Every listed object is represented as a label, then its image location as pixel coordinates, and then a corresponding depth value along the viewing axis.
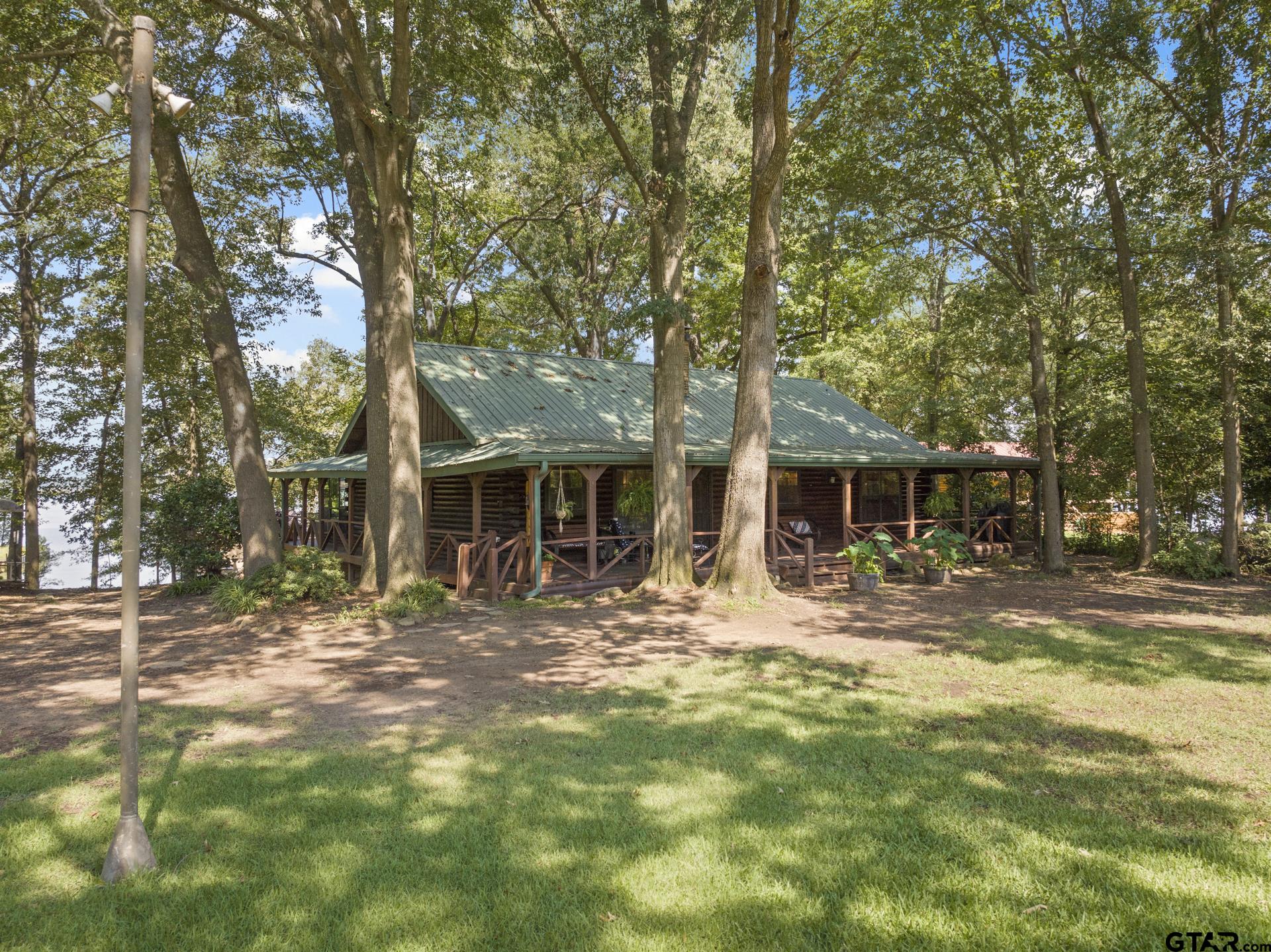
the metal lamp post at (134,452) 3.48
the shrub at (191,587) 15.15
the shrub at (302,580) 12.02
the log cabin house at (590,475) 14.05
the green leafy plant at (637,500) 15.05
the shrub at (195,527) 15.73
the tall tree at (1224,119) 14.19
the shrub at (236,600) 11.56
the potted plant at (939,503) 18.66
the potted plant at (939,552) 15.31
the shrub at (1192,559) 15.34
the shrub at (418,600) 11.30
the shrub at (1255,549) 16.45
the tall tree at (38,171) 13.53
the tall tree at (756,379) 12.05
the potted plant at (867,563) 14.29
